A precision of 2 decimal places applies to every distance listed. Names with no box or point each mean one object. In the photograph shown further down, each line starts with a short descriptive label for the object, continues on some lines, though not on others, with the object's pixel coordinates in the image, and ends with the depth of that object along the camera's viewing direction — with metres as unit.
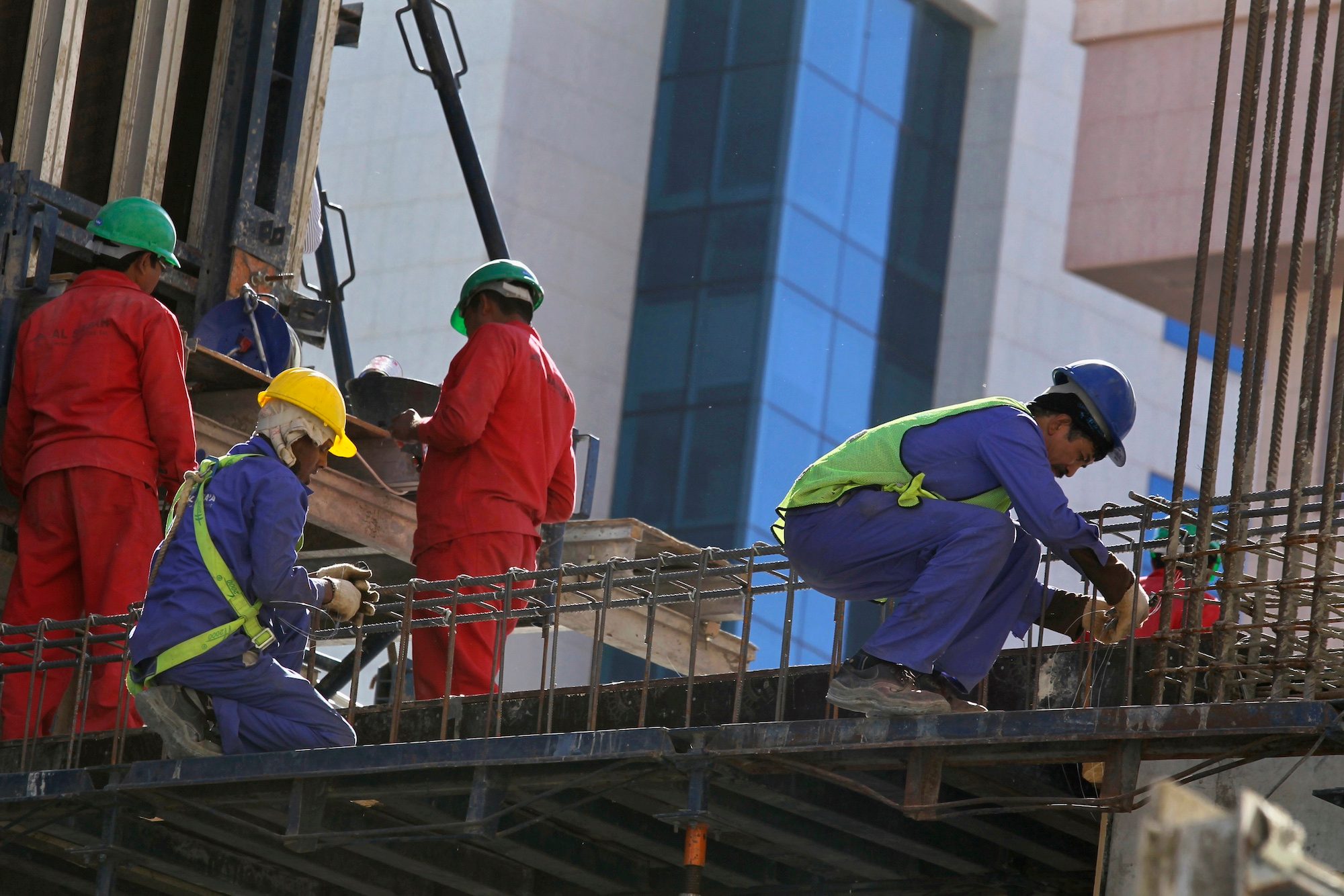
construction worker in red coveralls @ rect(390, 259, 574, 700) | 19.51
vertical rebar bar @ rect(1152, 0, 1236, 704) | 14.30
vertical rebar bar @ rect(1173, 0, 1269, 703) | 13.91
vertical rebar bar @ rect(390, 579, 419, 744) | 16.20
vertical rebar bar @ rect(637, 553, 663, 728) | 15.54
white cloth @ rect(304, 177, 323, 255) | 26.37
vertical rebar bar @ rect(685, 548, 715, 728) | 15.18
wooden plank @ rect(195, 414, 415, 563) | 22.34
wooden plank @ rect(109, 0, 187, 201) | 24.35
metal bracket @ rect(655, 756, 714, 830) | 13.71
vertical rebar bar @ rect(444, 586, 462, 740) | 15.95
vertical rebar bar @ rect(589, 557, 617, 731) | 15.36
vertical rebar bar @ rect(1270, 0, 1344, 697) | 13.50
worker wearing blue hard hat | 13.60
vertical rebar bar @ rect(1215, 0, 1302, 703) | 13.75
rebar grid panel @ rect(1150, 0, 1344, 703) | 13.38
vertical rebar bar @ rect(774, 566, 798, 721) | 14.93
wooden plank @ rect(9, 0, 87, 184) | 23.72
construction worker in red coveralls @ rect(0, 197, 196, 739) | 18.87
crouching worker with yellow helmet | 15.26
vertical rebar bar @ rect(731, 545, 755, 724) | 14.98
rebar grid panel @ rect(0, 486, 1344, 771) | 13.42
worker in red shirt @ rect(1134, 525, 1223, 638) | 16.79
